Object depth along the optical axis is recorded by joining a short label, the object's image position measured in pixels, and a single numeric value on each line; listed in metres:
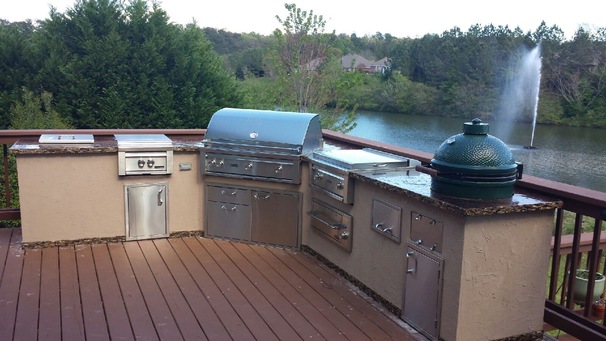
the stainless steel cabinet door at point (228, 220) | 4.72
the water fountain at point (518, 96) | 23.61
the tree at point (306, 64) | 18.36
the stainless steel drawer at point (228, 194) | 4.66
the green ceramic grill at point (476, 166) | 2.90
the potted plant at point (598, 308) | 3.63
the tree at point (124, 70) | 12.55
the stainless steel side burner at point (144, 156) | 4.57
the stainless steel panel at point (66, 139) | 4.57
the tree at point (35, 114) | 11.26
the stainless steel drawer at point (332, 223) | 3.95
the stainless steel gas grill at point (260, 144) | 4.45
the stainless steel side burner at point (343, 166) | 3.80
